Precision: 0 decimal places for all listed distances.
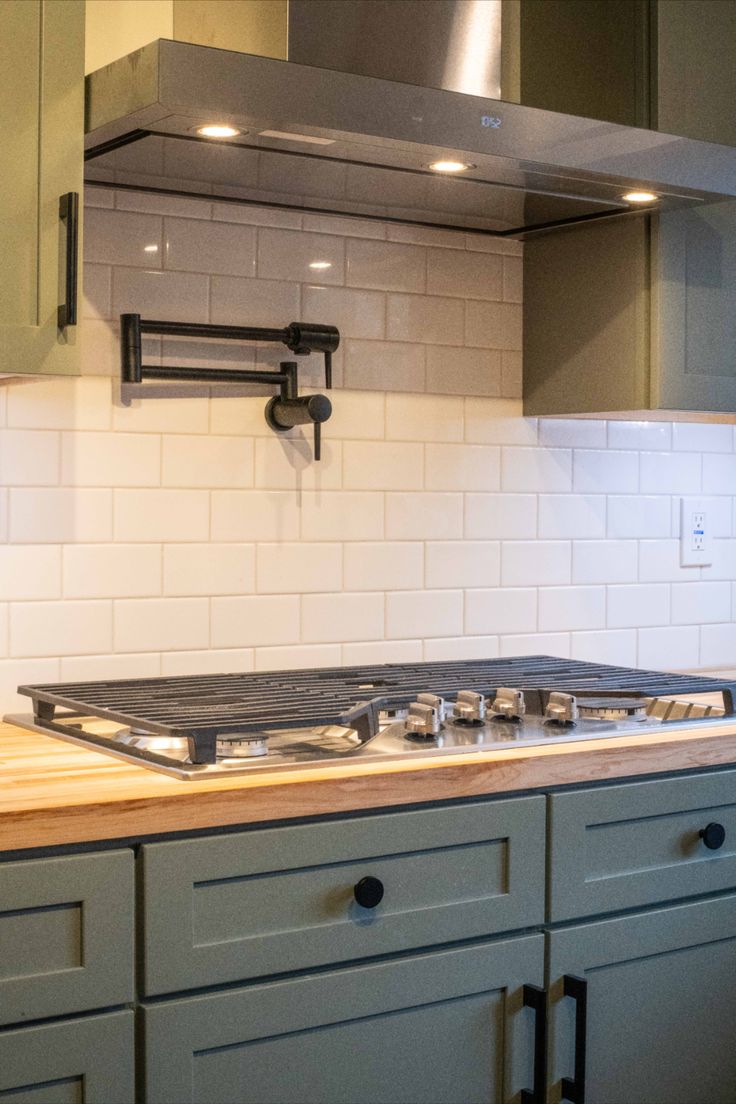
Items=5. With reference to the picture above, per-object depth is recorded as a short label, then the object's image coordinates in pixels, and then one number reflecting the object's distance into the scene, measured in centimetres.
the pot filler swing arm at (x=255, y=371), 229
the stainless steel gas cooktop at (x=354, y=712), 176
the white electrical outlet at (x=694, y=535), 296
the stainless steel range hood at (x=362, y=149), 188
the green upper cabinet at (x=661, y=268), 244
